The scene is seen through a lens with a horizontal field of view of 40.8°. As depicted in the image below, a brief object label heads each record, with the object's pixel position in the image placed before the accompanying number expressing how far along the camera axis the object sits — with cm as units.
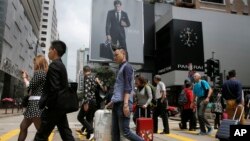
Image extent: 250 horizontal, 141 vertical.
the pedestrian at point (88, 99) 724
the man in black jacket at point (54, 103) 432
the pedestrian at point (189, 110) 1031
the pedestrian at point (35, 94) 539
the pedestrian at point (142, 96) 812
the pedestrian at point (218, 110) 1074
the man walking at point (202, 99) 871
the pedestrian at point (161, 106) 936
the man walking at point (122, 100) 475
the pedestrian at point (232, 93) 762
